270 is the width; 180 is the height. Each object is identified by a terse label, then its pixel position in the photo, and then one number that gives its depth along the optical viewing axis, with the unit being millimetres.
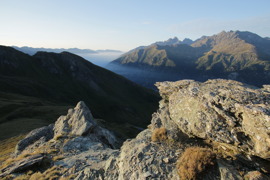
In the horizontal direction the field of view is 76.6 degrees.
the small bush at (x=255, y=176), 10879
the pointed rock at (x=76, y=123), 32875
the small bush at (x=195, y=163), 11766
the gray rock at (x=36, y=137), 33500
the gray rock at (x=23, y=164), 18875
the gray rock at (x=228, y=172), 11188
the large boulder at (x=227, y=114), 11547
